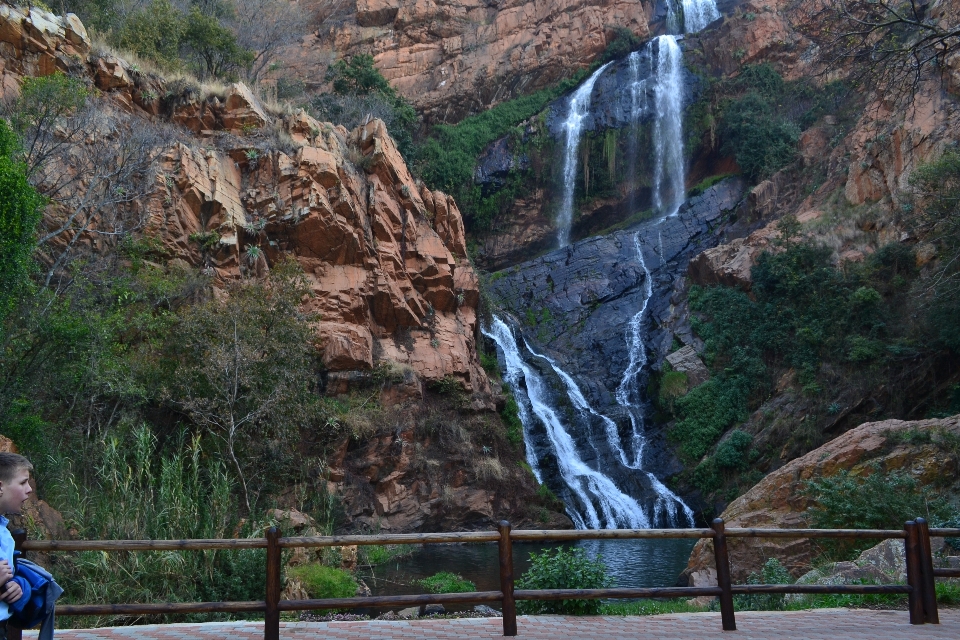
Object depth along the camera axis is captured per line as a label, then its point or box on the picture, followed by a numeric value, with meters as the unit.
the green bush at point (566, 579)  6.82
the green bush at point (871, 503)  9.17
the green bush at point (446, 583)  11.20
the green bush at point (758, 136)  32.19
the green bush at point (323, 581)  9.38
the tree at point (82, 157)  14.32
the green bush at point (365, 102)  29.69
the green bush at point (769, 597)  7.92
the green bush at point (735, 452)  21.42
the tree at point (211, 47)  24.75
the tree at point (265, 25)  30.03
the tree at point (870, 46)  7.20
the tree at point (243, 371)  12.77
